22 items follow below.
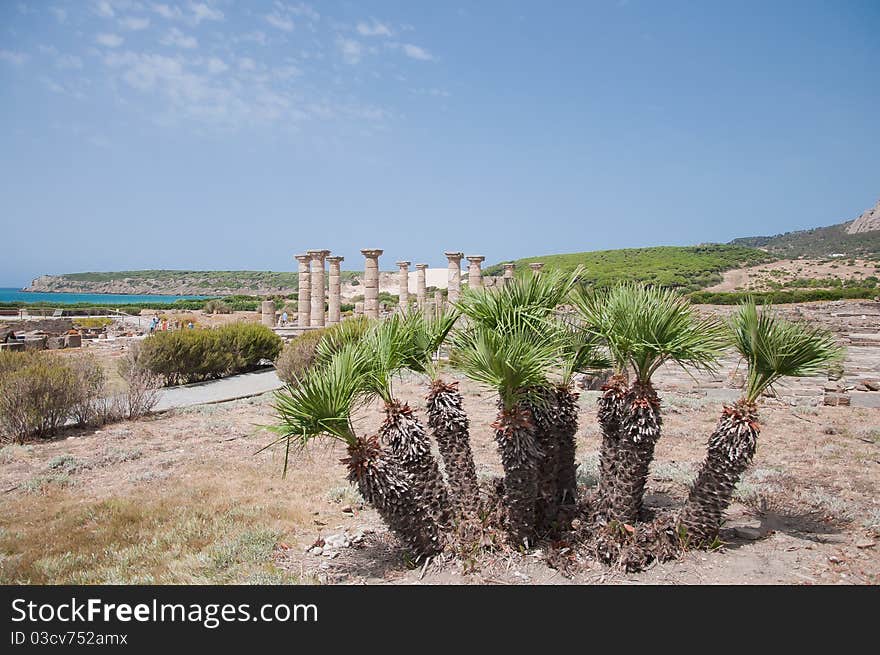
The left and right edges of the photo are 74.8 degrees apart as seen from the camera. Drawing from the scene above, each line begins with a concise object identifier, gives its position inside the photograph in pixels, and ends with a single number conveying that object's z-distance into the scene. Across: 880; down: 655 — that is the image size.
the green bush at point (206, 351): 15.80
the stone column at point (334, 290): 34.09
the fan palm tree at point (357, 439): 4.41
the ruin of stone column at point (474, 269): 32.20
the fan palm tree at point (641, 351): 4.66
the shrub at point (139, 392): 12.38
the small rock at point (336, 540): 6.08
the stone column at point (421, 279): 38.69
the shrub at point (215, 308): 49.03
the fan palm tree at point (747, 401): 4.76
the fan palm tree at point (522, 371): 4.55
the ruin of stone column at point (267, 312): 32.94
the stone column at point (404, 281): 38.44
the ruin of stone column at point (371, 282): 30.16
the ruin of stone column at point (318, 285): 32.69
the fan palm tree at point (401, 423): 4.82
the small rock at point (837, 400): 13.87
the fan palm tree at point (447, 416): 5.03
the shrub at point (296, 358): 16.12
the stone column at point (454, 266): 33.28
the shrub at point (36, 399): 10.41
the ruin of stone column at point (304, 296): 35.31
